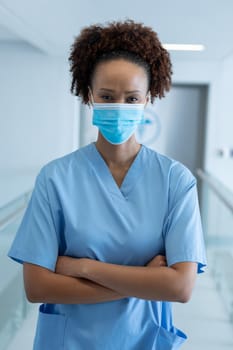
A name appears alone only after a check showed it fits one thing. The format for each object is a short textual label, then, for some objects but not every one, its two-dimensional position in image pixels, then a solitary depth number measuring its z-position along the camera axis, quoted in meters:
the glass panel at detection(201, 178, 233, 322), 2.97
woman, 0.95
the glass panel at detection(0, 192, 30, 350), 2.12
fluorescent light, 3.74
